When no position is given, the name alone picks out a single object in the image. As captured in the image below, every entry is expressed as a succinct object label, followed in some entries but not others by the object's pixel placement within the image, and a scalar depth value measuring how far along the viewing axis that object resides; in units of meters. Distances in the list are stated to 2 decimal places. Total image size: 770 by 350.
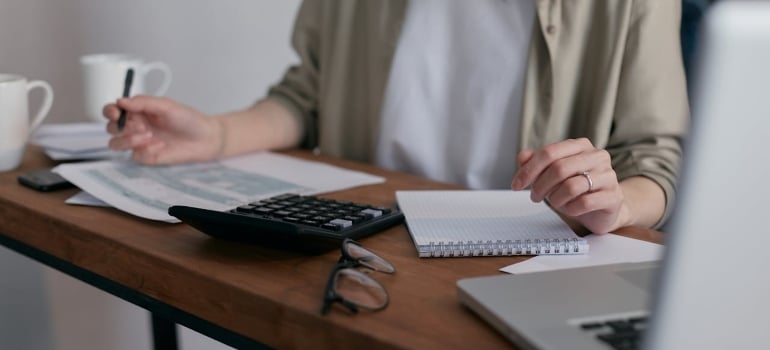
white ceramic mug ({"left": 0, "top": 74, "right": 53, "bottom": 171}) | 1.10
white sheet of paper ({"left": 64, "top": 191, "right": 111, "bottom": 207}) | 0.94
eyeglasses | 0.62
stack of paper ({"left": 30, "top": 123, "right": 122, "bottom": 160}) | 1.18
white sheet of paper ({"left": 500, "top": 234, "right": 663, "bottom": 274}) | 0.72
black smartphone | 1.00
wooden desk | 0.60
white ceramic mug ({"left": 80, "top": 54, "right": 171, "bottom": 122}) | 1.33
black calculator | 0.73
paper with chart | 0.94
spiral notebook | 0.76
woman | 1.04
